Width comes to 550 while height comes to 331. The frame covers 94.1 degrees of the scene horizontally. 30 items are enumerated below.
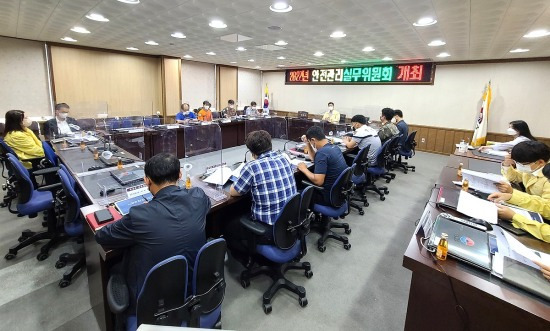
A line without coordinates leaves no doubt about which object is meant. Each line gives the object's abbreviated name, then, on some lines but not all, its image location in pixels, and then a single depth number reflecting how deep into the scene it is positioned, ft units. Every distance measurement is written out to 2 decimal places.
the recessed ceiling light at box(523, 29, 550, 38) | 12.21
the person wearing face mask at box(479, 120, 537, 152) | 12.44
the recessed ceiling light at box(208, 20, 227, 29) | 12.71
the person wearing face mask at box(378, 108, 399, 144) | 15.16
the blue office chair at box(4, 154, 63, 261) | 7.47
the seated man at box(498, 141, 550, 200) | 6.24
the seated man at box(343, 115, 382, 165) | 12.73
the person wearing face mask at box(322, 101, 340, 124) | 26.11
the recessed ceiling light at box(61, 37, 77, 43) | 18.58
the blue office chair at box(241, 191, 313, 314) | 5.84
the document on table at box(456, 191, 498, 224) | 5.46
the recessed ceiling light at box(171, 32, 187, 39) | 15.58
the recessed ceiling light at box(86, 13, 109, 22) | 12.26
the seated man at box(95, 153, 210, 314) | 3.96
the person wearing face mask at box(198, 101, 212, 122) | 23.20
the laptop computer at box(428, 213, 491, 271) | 4.01
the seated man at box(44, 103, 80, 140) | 14.48
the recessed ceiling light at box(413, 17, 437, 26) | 11.10
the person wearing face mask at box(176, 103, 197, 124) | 21.79
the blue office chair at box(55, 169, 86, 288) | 6.20
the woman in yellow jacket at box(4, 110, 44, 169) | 10.34
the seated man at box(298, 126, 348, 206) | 8.30
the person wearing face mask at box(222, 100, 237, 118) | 27.20
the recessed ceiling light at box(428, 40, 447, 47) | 15.24
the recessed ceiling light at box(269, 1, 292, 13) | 9.82
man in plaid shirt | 6.19
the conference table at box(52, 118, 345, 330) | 5.38
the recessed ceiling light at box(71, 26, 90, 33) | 14.87
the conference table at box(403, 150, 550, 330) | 3.36
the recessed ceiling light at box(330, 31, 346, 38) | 13.90
